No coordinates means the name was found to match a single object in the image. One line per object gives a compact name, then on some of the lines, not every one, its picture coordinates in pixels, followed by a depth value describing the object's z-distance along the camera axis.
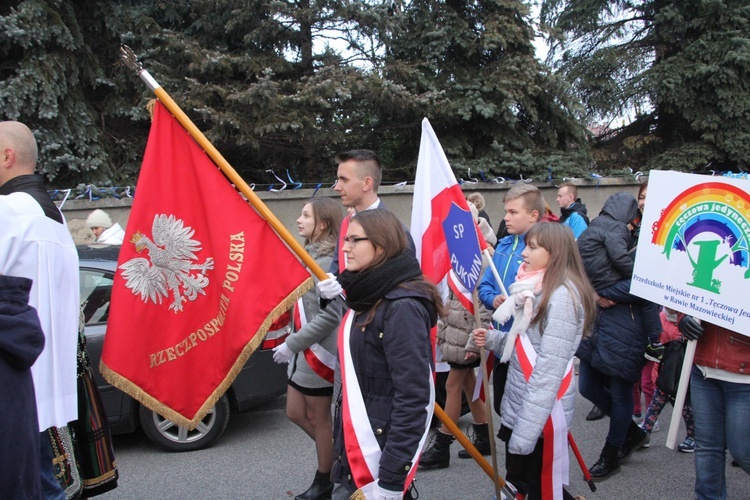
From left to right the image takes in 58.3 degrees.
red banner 3.23
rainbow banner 3.15
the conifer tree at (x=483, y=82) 11.32
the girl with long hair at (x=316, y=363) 3.92
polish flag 3.88
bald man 2.86
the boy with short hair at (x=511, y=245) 4.12
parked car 5.07
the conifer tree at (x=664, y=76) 13.26
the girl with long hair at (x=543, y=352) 3.24
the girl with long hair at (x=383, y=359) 2.58
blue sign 3.82
